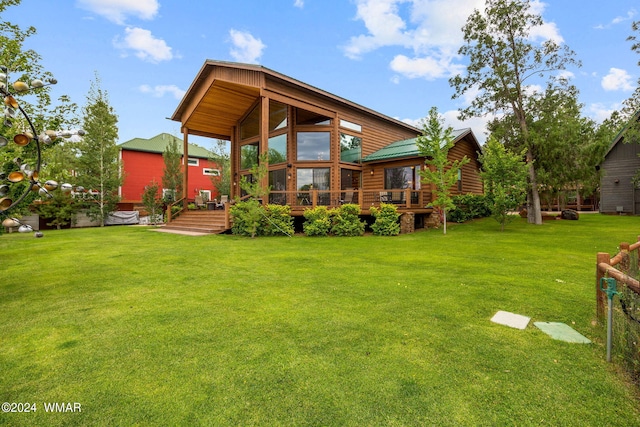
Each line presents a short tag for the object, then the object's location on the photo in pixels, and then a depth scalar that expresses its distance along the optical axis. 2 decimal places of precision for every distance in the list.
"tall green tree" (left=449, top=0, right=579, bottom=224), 14.27
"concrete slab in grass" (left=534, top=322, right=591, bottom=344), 2.72
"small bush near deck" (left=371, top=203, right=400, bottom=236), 11.01
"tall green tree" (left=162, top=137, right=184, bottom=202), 22.05
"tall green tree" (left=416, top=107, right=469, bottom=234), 11.25
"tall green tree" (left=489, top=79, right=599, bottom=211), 13.80
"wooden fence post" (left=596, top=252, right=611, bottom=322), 3.05
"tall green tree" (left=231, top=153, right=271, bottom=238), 10.37
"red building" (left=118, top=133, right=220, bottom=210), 22.41
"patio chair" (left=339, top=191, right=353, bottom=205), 13.16
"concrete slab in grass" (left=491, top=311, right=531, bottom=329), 3.04
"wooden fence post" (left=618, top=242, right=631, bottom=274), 3.57
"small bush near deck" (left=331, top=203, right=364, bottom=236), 11.00
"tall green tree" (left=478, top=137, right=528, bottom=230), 11.26
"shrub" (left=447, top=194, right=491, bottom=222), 14.67
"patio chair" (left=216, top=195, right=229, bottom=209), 16.85
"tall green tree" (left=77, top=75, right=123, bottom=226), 17.25
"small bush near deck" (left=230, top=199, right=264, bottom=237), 10.38
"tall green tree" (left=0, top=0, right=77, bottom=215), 11.11
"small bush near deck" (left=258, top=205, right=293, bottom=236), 10.95
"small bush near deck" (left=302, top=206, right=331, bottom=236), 10.91
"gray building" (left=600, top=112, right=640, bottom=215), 19.48
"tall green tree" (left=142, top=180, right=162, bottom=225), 17.53
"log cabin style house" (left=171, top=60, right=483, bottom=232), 11.91
